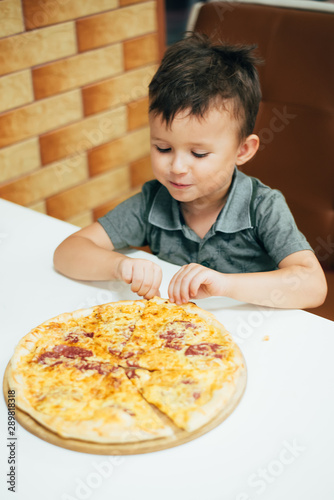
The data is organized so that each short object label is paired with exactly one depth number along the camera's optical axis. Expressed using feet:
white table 2.23
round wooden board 2.37
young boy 3.46
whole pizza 2.45
